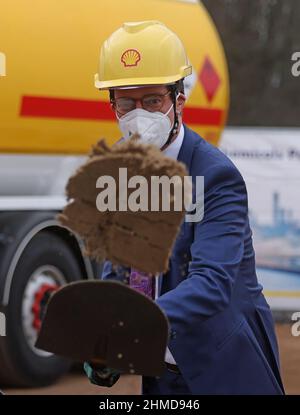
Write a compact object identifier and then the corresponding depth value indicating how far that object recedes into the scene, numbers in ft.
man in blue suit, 14.76
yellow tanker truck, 35.66
